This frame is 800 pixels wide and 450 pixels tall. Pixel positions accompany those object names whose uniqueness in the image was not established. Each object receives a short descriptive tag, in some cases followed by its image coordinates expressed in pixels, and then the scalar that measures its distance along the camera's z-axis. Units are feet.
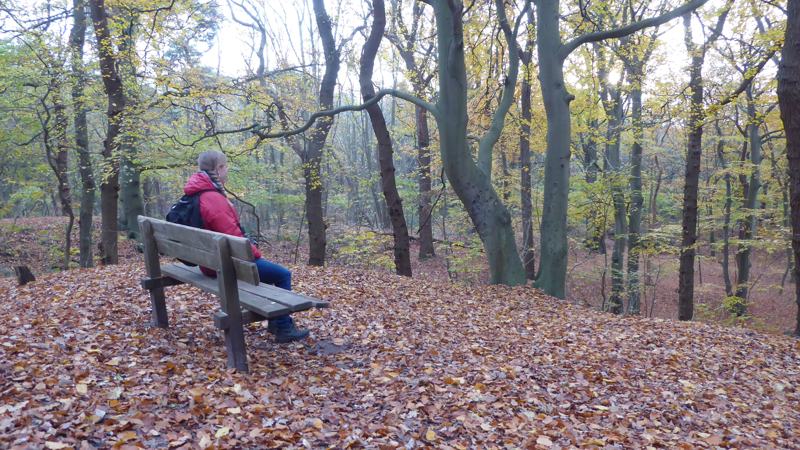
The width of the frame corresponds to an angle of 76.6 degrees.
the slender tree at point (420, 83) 45.78
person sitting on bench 14.67
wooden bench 12.35
